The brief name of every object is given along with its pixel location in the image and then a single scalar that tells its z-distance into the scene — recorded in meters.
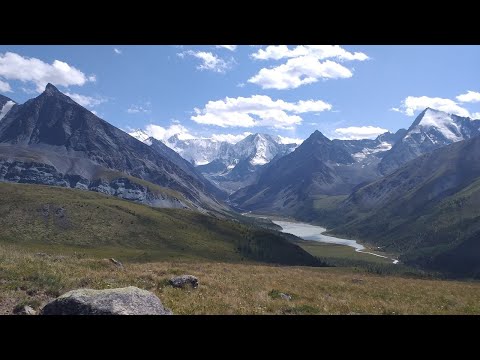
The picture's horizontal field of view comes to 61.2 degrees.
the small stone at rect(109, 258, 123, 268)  29.28
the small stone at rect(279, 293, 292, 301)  21.33
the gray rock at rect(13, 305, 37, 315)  14.09
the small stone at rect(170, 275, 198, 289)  21.77
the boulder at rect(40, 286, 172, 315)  11.27
